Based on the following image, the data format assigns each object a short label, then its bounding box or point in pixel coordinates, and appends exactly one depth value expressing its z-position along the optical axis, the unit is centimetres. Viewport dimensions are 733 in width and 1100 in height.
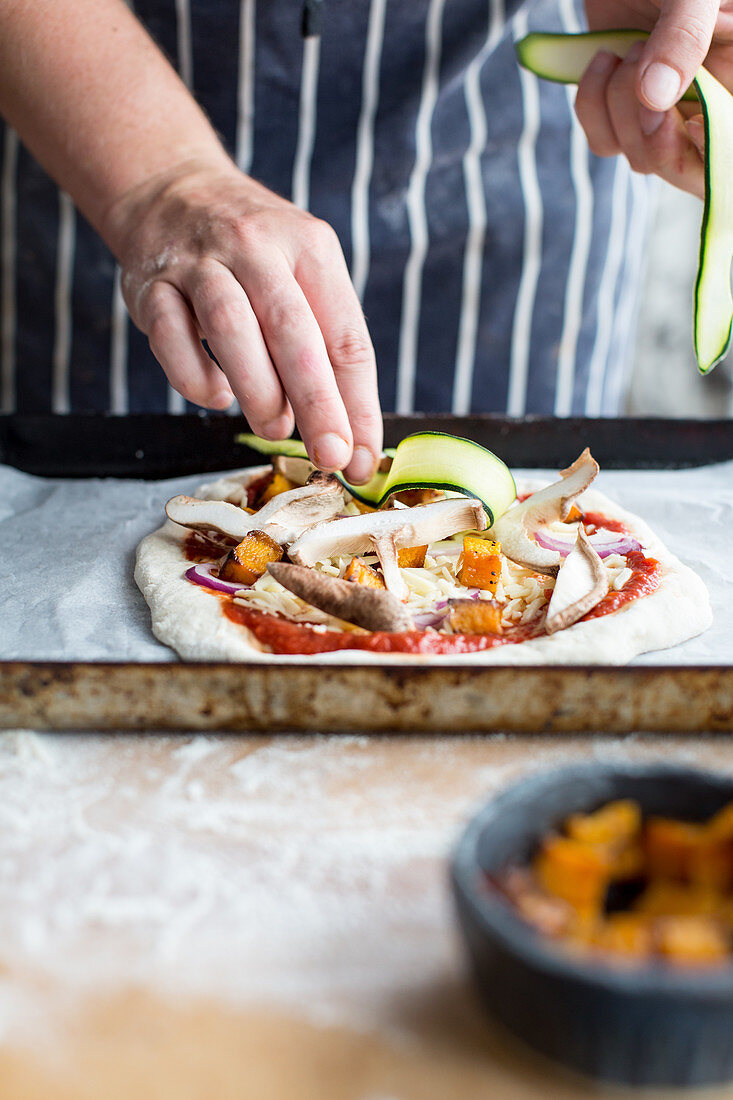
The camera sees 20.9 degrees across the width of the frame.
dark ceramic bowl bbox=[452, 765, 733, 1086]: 45
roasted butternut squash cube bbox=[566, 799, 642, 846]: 54
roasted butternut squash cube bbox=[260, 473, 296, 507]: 83
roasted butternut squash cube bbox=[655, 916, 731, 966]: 46
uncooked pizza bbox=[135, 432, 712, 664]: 71
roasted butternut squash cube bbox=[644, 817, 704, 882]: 52
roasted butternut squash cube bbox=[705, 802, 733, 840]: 52
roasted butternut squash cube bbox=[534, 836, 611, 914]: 50
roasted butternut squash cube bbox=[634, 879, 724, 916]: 50
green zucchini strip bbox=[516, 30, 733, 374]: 76
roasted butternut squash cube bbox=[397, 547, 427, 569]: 77
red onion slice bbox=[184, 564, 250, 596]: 75
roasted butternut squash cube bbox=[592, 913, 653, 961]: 48
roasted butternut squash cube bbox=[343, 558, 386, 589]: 73
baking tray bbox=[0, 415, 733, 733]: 65
